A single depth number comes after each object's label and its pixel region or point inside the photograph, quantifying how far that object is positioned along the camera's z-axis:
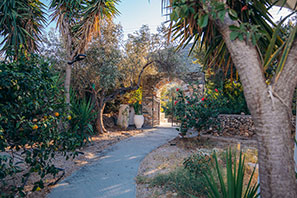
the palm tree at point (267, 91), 1.32
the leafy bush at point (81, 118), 5.07
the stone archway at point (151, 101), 10.53
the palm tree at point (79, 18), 5.50
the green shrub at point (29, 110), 2.22
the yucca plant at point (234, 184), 1.65
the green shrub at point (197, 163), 3.09
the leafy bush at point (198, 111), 5.74
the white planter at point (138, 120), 9.67
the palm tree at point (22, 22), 5.30
